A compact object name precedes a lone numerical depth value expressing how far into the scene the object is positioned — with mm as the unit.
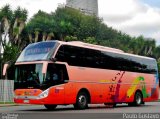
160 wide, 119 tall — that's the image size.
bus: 20047
